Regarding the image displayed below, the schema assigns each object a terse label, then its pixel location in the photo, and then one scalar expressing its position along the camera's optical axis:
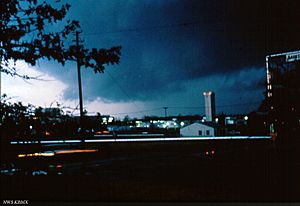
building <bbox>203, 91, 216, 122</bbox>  55.41
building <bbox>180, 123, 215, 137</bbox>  51.12
